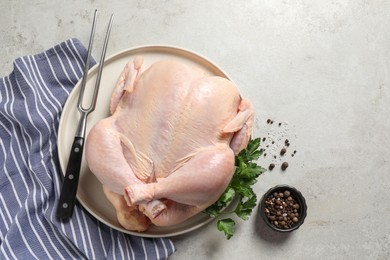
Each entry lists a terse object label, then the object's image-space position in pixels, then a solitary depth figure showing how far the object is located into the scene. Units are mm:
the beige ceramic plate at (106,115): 1481
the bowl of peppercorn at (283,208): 1496
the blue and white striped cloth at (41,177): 1469
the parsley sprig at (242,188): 1417
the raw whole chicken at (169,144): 1269
